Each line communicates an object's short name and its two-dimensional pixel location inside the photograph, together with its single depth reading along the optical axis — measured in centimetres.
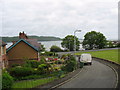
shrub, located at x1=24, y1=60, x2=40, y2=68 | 2862
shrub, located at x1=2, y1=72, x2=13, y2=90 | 1682
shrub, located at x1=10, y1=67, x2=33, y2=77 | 2386
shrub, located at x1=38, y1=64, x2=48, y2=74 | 2491
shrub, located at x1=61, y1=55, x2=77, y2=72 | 2588
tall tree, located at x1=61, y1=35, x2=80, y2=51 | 8000
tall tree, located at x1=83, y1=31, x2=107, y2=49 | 8044
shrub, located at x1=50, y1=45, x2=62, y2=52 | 7031
